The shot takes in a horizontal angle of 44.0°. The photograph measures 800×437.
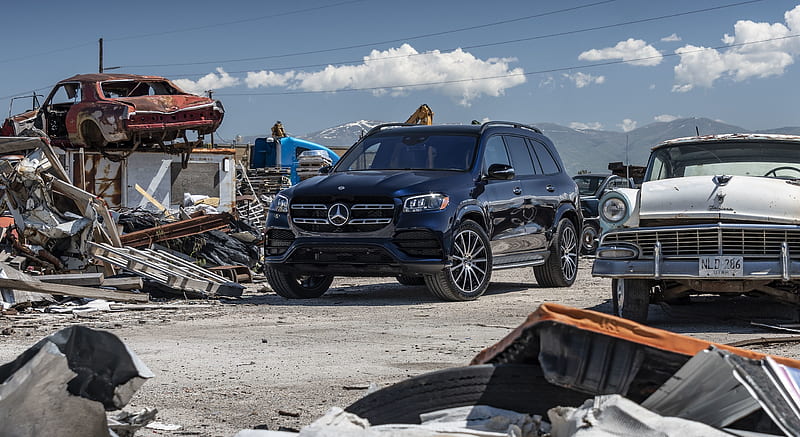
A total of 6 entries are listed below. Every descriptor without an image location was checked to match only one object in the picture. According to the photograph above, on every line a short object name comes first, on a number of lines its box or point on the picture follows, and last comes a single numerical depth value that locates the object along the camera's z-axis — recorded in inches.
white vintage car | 310.3
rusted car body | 853.2
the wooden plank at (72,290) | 389.5
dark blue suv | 412.5
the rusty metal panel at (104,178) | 909.2
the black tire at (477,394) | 127.2
